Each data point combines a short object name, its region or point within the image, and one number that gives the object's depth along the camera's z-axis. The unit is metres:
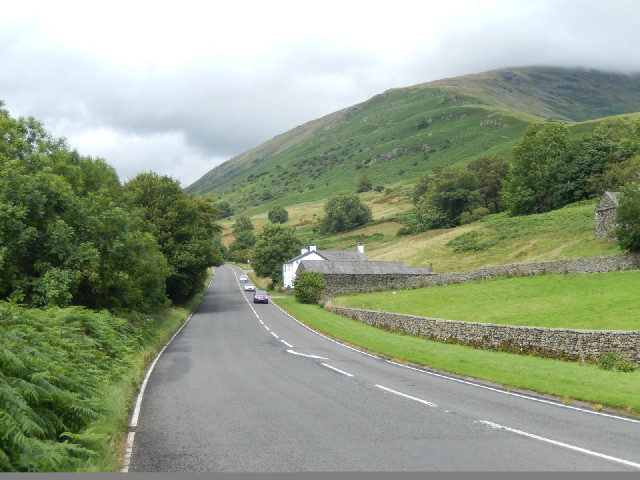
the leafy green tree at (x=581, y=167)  79.19
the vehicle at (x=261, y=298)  61.43
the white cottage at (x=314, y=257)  79.19
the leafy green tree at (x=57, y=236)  22.39
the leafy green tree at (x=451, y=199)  99.56
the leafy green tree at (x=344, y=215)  130.62
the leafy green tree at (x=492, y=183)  103.44
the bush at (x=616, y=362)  17.86
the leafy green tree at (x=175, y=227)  48.34
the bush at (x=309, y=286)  59.72
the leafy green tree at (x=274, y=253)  84.94
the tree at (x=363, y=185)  195.38
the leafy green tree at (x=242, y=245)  152.98
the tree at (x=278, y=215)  169.25
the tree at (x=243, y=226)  164.25
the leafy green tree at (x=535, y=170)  85.62
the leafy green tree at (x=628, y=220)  42.31
